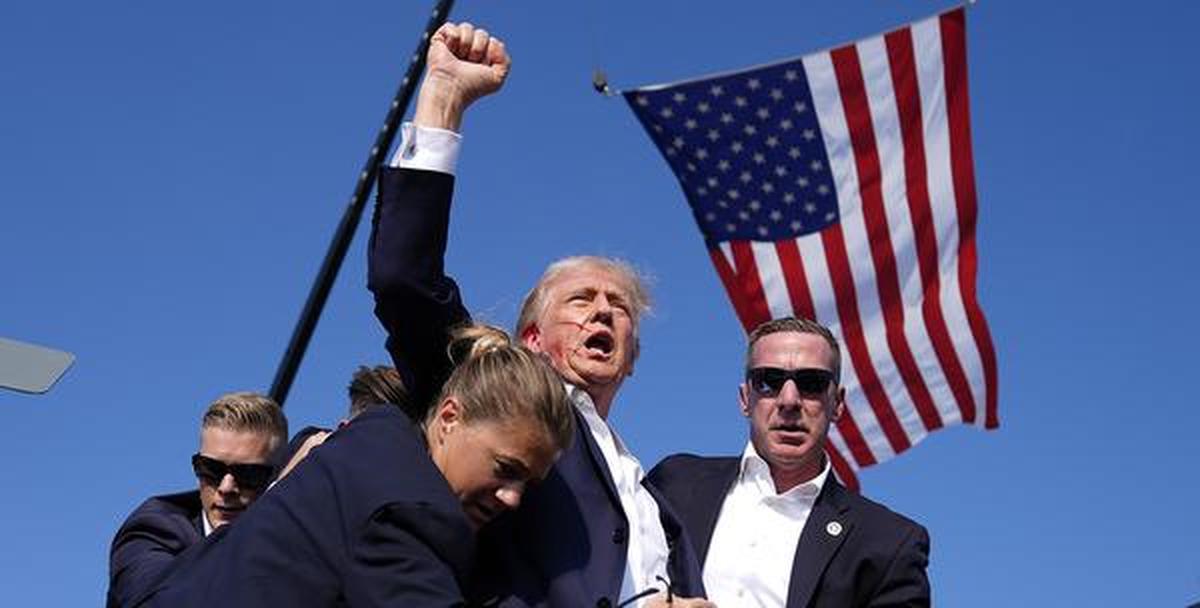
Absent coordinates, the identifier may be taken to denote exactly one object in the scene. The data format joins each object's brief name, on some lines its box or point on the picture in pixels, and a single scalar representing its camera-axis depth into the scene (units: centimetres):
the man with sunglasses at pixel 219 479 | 468
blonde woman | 298
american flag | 1016
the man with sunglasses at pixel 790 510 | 466
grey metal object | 511
